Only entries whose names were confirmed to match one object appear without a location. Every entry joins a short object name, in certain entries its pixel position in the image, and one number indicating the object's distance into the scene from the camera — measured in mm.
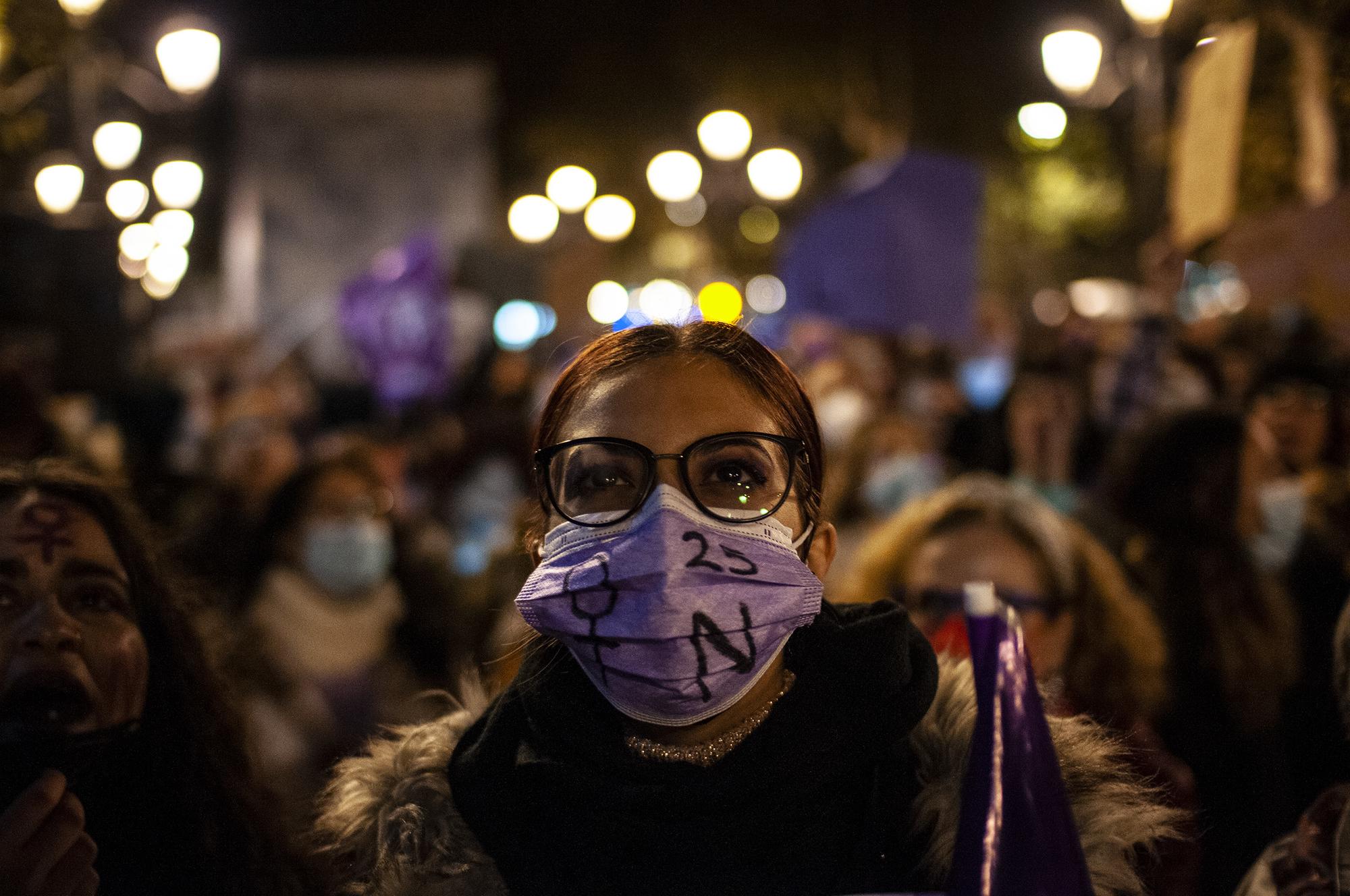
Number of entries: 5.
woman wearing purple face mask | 655
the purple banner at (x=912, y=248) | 6141
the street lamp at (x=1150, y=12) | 6034
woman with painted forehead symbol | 680
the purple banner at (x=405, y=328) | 7287
